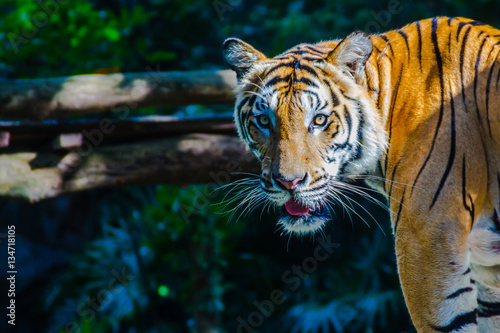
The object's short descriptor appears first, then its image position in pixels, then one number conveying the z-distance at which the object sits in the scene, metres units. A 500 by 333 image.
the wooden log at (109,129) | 6.60
